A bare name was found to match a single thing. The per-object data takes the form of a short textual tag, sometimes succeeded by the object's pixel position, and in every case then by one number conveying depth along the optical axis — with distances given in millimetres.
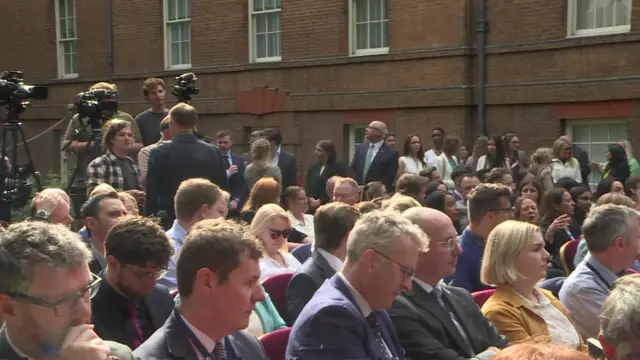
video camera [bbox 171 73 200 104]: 10289
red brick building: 14234
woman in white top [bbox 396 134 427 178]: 12875
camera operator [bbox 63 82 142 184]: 8445
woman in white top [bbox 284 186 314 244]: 8562
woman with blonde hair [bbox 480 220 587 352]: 4934
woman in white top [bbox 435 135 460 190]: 13047
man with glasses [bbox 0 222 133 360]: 2559
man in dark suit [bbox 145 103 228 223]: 7438
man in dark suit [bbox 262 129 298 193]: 11594
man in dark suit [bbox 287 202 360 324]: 5227
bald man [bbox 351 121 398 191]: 12219
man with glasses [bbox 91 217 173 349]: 3922
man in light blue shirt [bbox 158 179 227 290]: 5730
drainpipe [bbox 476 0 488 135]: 15062
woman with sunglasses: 6254
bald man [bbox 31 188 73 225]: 5805
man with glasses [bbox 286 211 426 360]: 3895
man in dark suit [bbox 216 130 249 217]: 9503
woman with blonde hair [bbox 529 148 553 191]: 11805
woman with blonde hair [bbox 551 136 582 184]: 12305
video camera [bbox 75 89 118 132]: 8516
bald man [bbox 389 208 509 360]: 4434
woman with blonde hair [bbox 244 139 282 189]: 10414
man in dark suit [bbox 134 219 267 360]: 3311
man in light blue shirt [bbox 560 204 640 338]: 5332
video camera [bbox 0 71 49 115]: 7949
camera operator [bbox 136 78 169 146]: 9453
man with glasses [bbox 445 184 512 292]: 6199
